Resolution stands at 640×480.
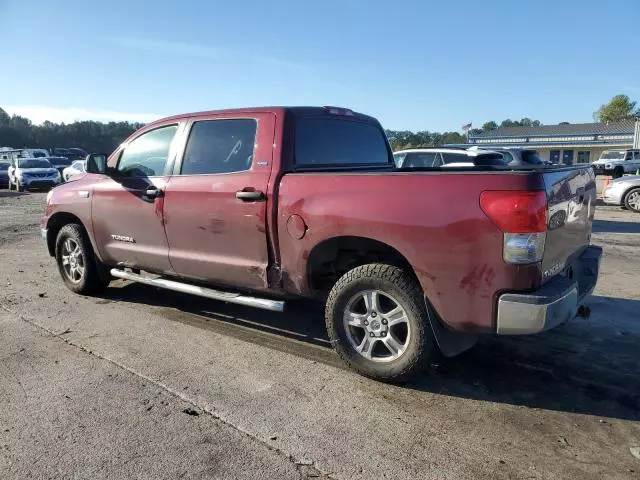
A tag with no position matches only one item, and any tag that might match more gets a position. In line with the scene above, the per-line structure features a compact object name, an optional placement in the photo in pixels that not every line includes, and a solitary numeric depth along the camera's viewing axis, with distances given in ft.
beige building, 168.86
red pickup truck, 10.13
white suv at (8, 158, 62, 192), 84.23
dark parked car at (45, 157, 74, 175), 113.19
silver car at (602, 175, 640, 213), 48.42
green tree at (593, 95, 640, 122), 273.95
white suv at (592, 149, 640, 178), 107.45
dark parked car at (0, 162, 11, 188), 95.61
